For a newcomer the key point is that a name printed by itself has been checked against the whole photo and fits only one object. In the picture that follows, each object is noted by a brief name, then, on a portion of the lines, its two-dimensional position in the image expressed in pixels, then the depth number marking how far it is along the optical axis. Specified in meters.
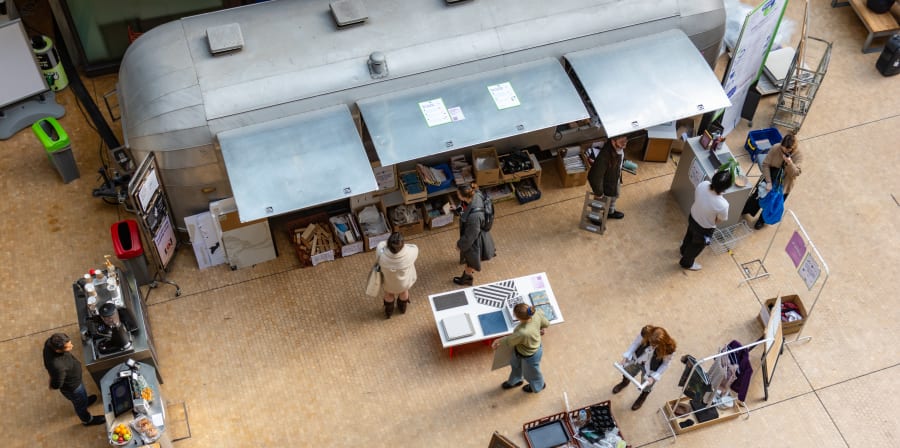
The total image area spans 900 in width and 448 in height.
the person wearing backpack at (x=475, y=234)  10.27
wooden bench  14.16
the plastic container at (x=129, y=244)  10.48
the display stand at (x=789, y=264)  9.91
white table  10.09
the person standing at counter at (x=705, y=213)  10.24
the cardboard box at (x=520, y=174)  11.86
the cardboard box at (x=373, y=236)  11.35
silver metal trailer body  10.14
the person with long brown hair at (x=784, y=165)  11.07
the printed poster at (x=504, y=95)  10.74
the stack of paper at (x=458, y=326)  10.07
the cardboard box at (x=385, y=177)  11.30
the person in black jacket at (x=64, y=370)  8.70
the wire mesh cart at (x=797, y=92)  12.80
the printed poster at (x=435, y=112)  10.52
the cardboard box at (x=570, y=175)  12.20
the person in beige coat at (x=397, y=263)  9.63
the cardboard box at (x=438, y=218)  11.70
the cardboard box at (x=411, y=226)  11.66
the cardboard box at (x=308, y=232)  11.27
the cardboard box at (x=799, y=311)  10.59
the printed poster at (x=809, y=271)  9.75
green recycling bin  11.73
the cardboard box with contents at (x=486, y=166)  11.71
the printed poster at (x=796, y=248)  10.10
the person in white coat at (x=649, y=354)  8.96
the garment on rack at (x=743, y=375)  9.84
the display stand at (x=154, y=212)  10.00
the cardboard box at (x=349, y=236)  11.37
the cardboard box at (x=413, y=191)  11.44
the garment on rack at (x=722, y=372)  9.51
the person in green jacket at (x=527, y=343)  9.02
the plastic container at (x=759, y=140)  12.64
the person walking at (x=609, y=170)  10.78
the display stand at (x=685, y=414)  9.80
